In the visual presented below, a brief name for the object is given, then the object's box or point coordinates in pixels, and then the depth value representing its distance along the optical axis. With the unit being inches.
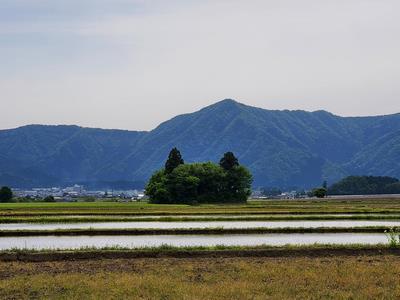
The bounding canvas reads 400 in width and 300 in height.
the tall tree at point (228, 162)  3971.5
